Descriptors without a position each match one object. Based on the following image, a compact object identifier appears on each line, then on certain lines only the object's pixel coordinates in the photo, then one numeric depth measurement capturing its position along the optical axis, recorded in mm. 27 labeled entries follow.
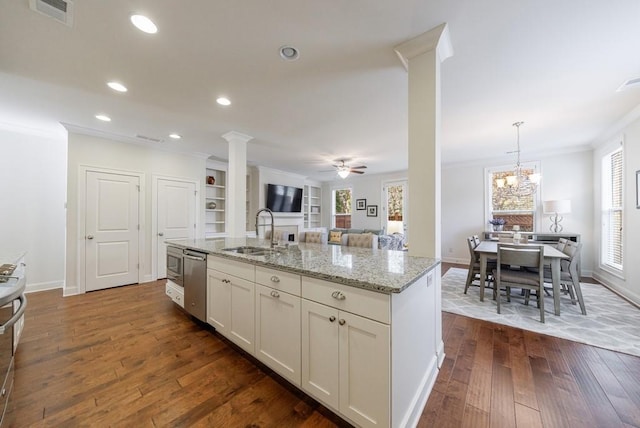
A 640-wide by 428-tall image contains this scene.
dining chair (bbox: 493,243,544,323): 2824
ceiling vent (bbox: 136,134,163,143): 4215
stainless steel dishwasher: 2594
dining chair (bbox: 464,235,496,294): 3729
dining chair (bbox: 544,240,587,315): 3000
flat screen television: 6949
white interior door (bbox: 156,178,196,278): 4816
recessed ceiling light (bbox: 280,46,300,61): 2041
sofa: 4047
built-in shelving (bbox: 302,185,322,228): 8742
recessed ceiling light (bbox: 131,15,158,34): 1706
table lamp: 4734
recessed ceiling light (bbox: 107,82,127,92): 2557
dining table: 2878
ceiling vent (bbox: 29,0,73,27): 1573
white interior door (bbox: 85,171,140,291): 4038
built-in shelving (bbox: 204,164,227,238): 5977
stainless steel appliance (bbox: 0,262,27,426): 1227
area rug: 2426
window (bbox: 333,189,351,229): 8820
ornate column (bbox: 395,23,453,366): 1918
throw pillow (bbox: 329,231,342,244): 6523
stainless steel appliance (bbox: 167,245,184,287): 2990
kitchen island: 1238
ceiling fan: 5539
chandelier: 4355
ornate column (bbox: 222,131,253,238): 4020
